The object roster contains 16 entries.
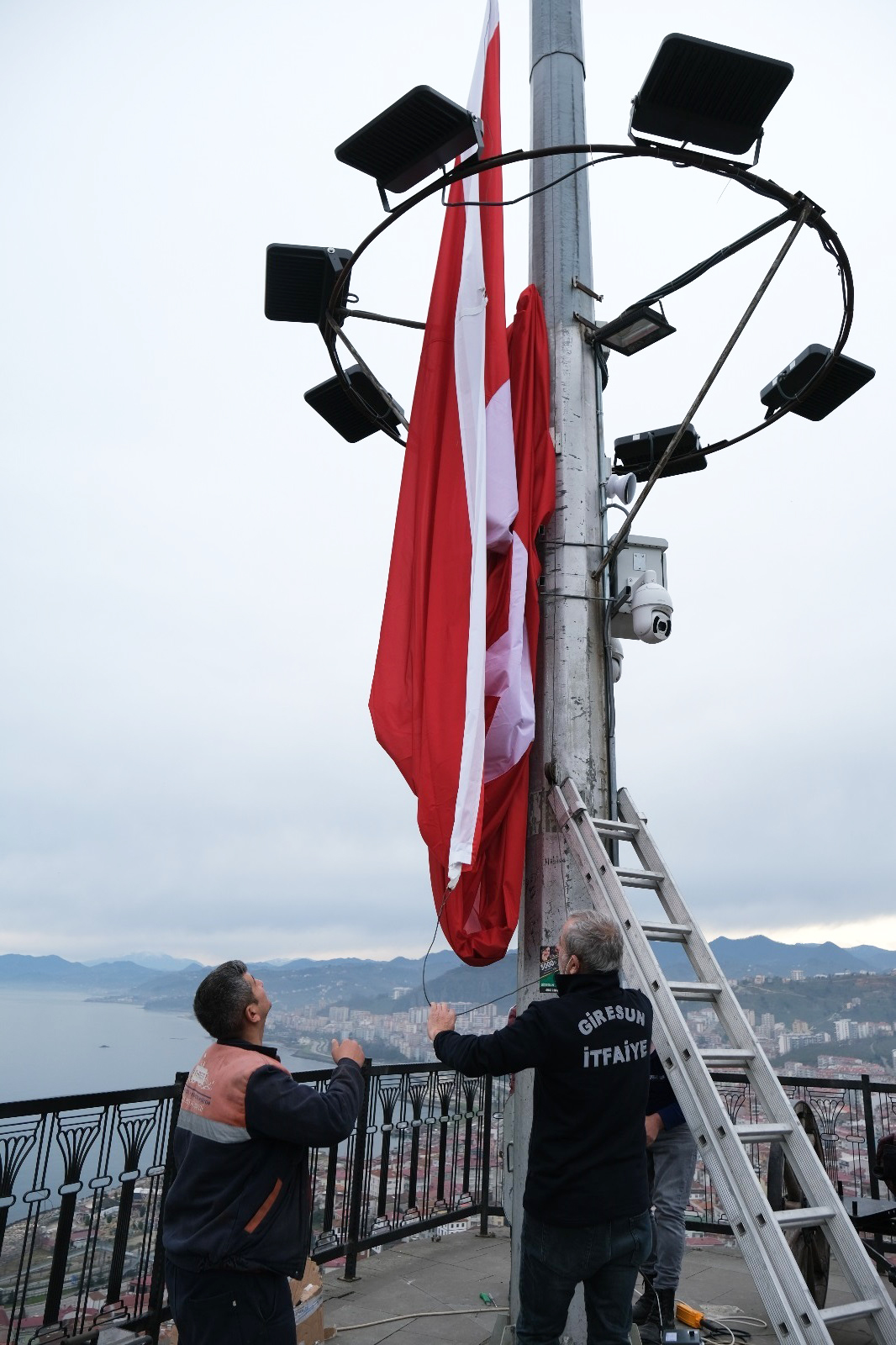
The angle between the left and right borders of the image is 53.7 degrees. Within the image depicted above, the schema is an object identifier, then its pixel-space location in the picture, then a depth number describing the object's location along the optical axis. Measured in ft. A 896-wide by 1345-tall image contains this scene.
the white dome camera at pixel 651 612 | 16.78
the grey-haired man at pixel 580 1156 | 9.34
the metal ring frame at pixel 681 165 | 13.61
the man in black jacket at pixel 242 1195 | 8.03
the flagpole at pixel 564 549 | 15.35
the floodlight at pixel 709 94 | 12.73
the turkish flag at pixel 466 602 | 14.29
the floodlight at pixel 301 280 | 17.31
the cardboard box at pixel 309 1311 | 14.48
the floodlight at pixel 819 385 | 19.04
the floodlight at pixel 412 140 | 12.98
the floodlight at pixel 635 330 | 17.49
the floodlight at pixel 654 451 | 22.07
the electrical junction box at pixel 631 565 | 17.20
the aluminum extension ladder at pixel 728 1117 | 10.31
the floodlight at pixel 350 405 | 21.02
